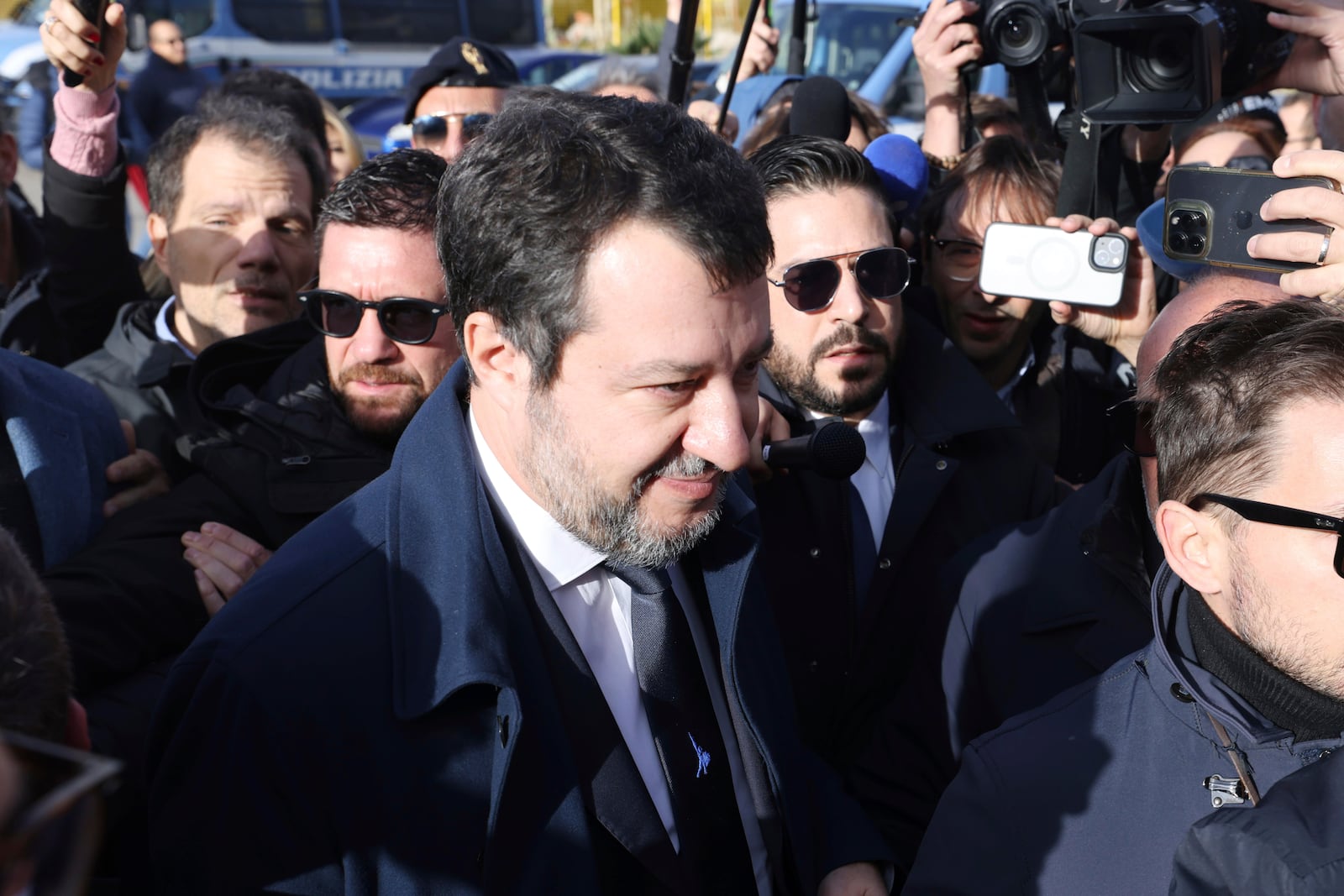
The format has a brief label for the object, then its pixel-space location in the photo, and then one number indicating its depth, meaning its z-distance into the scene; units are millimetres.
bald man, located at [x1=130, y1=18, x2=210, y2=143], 8336
